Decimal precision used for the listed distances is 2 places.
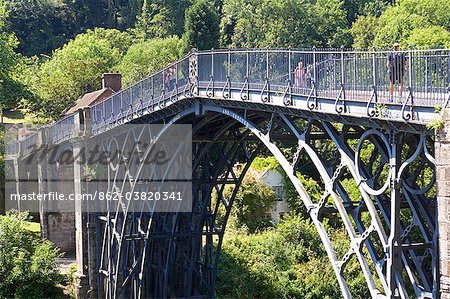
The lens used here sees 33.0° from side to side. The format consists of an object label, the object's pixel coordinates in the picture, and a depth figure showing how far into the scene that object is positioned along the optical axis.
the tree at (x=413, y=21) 49.62
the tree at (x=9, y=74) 48.94
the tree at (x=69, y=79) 53.41
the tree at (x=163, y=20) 77.00
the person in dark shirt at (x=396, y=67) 12.23
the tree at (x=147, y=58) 54.34
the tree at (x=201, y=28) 51.38
